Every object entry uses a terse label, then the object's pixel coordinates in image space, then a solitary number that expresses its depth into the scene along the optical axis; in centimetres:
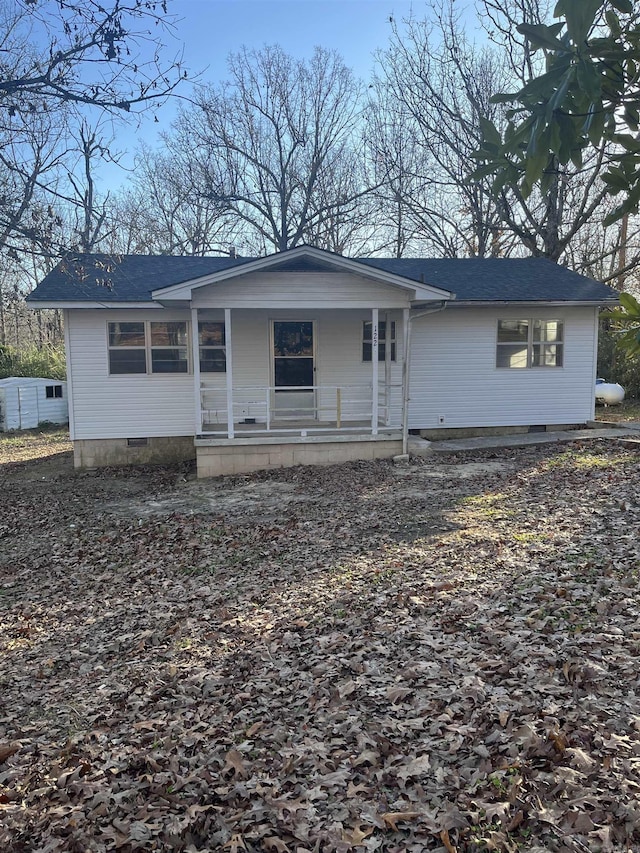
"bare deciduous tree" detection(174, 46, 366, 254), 2789
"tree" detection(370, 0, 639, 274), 2183
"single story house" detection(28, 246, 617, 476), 1092
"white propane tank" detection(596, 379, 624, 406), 1920
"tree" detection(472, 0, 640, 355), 212
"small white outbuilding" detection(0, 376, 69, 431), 1895
